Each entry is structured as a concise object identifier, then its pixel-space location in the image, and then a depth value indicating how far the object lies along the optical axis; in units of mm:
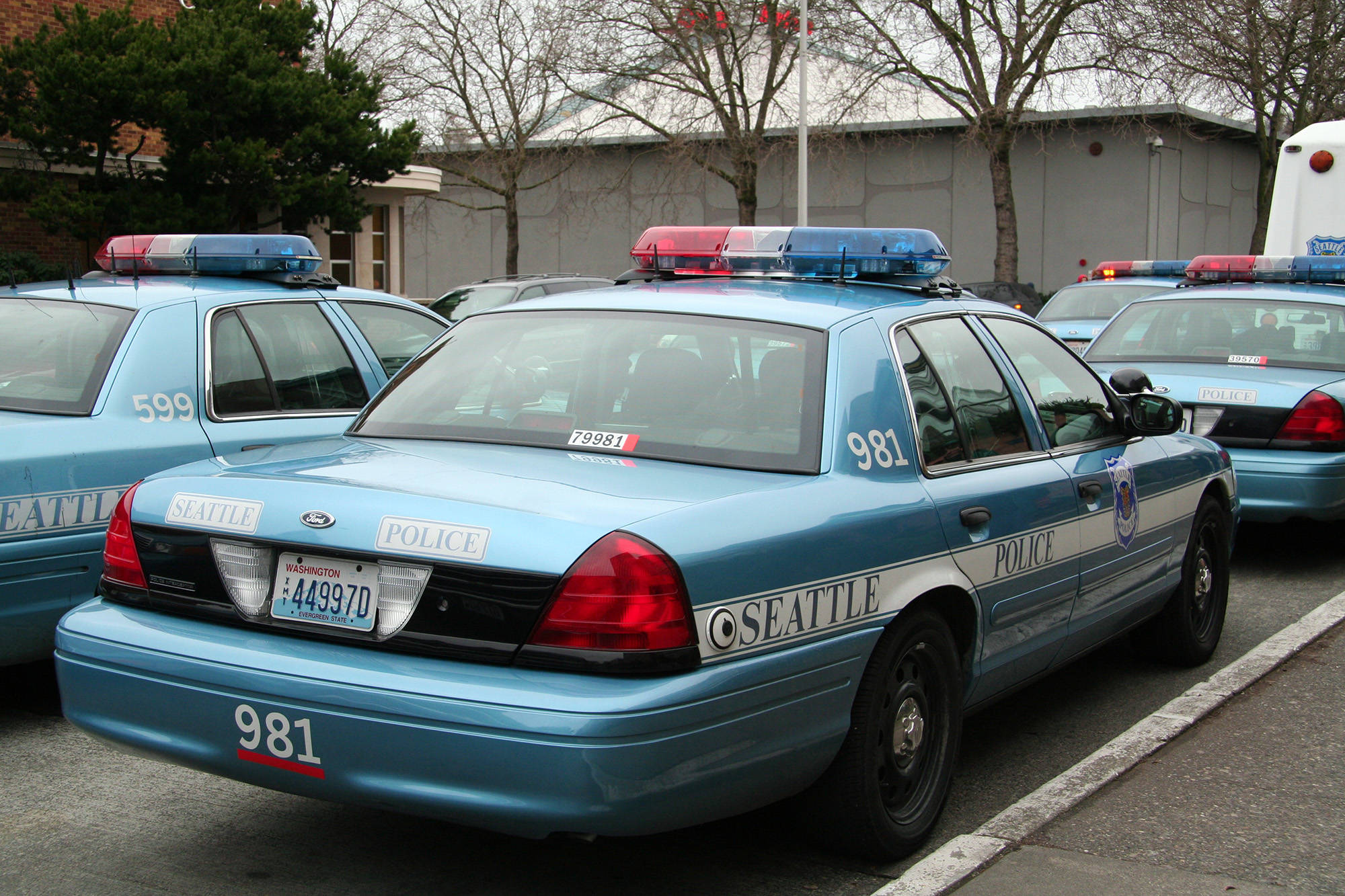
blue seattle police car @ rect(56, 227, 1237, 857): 2807
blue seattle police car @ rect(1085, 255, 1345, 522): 7262
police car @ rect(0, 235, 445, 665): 4461
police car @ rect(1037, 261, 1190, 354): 13500
